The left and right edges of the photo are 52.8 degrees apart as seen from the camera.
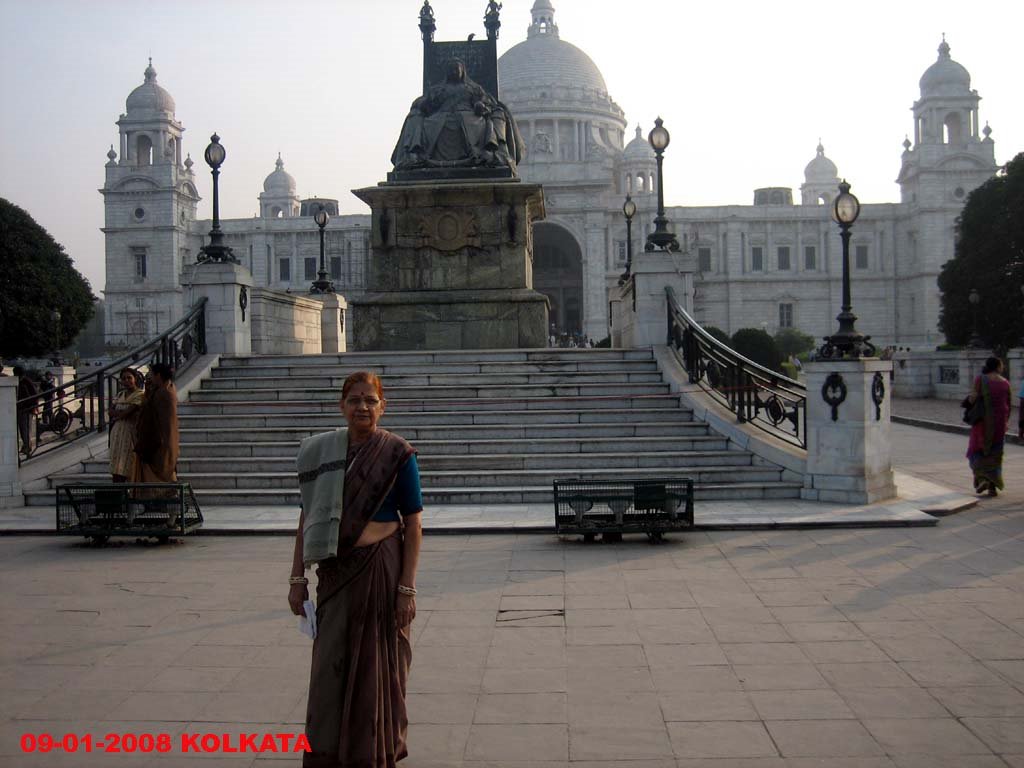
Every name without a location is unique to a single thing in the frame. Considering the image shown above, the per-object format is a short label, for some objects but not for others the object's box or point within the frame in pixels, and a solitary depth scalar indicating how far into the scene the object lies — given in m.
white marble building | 82.94
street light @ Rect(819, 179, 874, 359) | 11.68
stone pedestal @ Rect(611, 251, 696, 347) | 16.41
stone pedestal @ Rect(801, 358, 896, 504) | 11.24
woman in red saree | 12.20
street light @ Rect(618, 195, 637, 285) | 23.12
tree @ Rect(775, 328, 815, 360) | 58.66
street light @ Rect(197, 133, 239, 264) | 16.44
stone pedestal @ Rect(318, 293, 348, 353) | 24.28
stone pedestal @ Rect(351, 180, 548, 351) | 18.36
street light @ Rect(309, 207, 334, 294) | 25.09
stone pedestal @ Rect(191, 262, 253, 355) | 16.25
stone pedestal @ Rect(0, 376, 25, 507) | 11.84
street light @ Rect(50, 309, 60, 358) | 42.33
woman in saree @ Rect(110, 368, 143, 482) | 10.24
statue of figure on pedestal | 19.14
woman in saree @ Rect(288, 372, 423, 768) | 4.10
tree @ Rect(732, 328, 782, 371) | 33.28
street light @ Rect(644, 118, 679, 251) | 16.59
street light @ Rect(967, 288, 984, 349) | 36.88
